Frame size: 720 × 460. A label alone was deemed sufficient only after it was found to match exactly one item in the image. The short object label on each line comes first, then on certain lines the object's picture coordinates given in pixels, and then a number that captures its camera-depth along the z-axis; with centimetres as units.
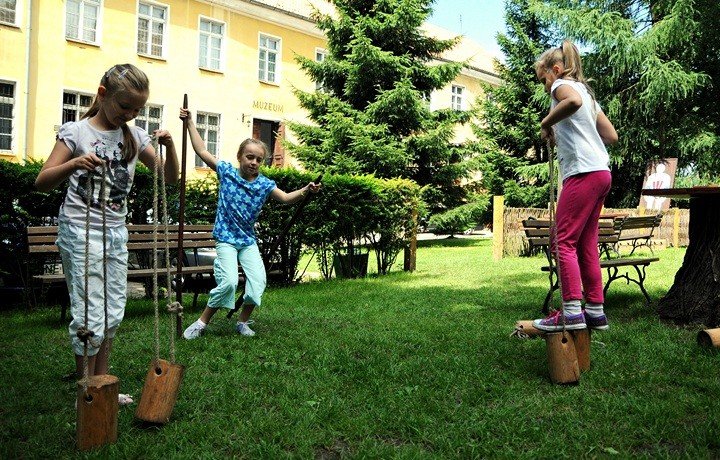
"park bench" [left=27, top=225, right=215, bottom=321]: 643
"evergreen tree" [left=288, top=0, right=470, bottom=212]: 1948
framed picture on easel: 2117
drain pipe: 1923
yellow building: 1933
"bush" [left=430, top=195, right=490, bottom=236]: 2117
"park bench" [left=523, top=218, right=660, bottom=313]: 675
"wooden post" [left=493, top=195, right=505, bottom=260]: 1491
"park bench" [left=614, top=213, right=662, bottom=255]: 1202
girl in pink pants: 445
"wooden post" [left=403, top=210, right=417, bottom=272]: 1152
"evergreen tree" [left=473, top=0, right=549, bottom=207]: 2334
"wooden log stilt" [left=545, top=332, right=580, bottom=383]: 386
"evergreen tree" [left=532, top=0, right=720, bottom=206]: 2134
